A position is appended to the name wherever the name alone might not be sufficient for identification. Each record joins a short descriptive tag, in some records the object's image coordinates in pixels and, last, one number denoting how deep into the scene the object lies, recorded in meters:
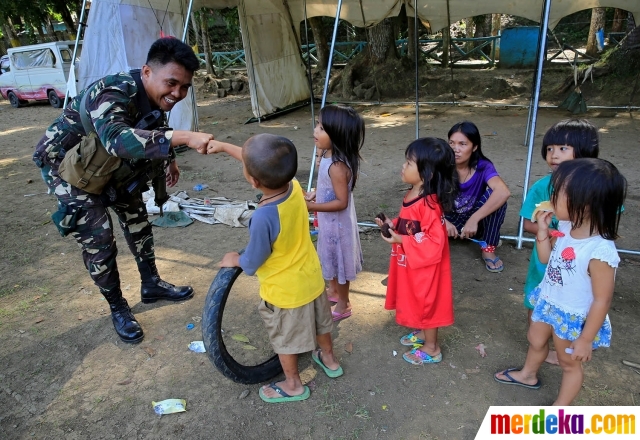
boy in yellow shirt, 1.88
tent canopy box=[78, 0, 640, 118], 6.97
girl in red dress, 2.21
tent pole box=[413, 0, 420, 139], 7.01
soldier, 2.22
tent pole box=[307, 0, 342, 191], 3.96
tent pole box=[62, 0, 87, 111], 6.75
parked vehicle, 13.17
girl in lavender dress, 2.60
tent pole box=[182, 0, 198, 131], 8.27
